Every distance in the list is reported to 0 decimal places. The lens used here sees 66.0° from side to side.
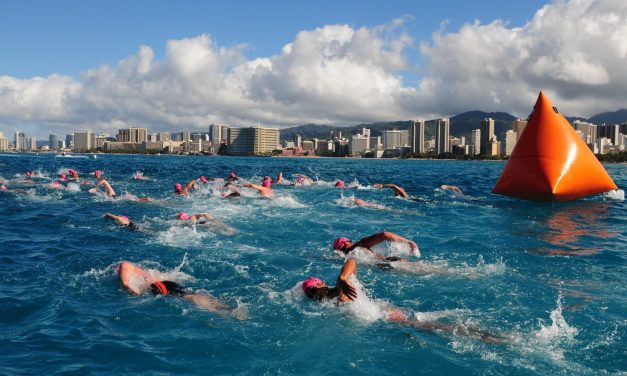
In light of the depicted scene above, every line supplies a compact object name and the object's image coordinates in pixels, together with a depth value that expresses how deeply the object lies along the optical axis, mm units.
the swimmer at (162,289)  7912
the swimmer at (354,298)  6883
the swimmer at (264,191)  22541
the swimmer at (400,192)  24883
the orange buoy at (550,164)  19797
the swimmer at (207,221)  14972
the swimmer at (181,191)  24205
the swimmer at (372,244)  10322
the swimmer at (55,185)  28197
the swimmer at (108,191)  23469
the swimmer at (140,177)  38912
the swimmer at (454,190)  28203
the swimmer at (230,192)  22688
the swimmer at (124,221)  15039
